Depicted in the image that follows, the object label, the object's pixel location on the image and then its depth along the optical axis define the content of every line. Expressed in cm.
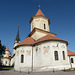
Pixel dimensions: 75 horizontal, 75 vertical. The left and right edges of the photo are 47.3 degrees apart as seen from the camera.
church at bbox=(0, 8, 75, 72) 1532
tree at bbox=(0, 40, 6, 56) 2176
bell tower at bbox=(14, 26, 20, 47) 5332
